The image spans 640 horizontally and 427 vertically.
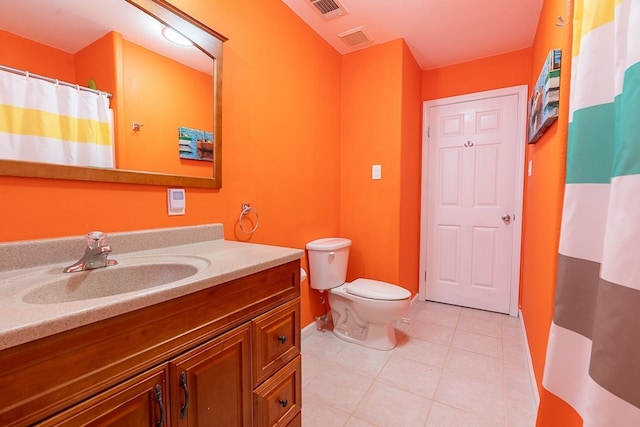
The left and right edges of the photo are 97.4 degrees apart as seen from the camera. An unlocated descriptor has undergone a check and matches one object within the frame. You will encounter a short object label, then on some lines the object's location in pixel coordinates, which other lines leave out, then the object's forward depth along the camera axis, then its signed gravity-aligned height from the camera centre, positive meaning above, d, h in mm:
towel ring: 1566 -78
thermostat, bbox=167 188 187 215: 1213 -11
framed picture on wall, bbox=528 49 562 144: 1176 +490
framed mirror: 904 +411
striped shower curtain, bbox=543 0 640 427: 579 -66
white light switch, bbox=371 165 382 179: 2337 +241
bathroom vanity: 492 -334
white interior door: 2465 +21
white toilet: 1855 -668
